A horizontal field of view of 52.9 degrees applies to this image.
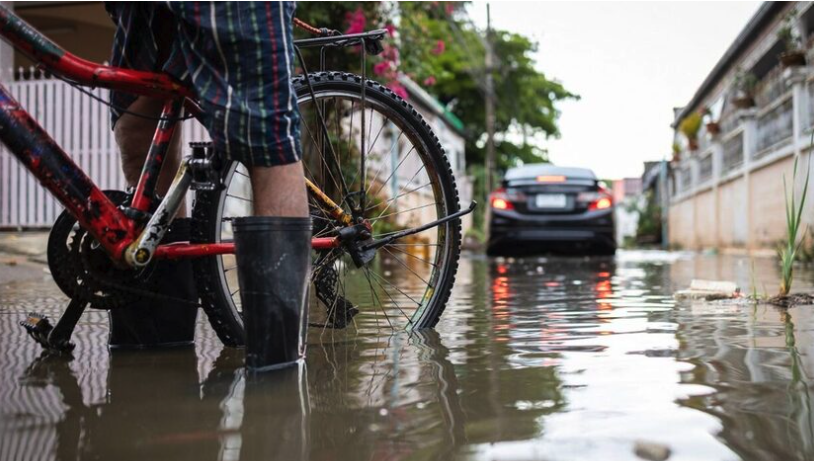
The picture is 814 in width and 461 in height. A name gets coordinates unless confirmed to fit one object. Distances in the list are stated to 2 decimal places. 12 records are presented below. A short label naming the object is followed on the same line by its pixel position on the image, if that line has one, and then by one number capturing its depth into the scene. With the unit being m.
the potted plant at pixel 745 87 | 15.54
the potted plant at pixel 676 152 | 27.17
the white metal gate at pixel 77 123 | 8.90
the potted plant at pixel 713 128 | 19.25
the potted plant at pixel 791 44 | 11.51
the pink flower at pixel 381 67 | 8.87
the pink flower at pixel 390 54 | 8.92
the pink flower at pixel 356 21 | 7.96
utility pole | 26.25
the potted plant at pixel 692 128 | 23.69
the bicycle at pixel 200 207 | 2.00
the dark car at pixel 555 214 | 10.02
